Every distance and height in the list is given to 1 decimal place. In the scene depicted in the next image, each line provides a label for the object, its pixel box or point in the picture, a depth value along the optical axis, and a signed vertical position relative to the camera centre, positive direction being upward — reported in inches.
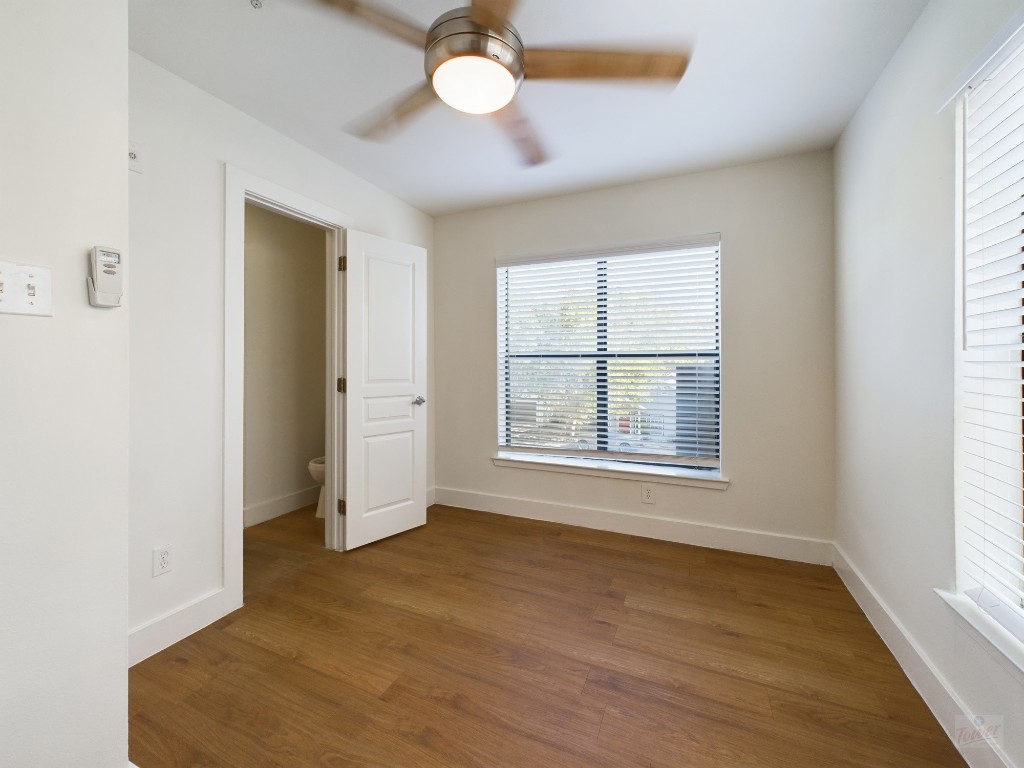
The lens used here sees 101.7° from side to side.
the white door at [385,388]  109.0 -1.7
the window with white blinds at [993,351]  46.0 +4.1
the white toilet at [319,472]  132.2 -28.9
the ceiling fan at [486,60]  51.3 +43.5
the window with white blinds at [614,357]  114.0 +8.0
